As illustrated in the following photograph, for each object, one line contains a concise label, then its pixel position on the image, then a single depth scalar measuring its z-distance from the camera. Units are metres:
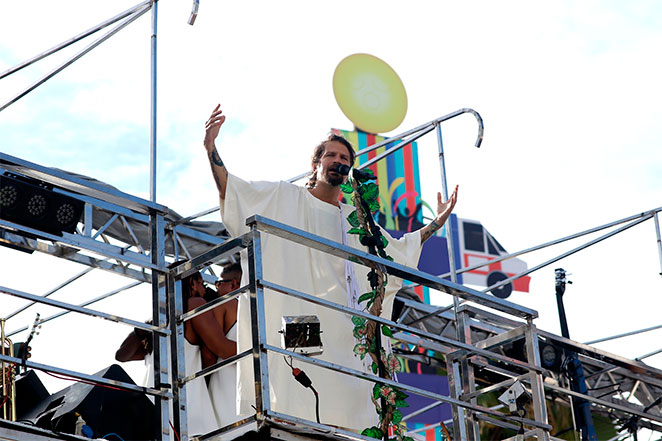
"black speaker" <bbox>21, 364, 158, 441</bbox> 5.06
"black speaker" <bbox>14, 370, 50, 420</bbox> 5.72
